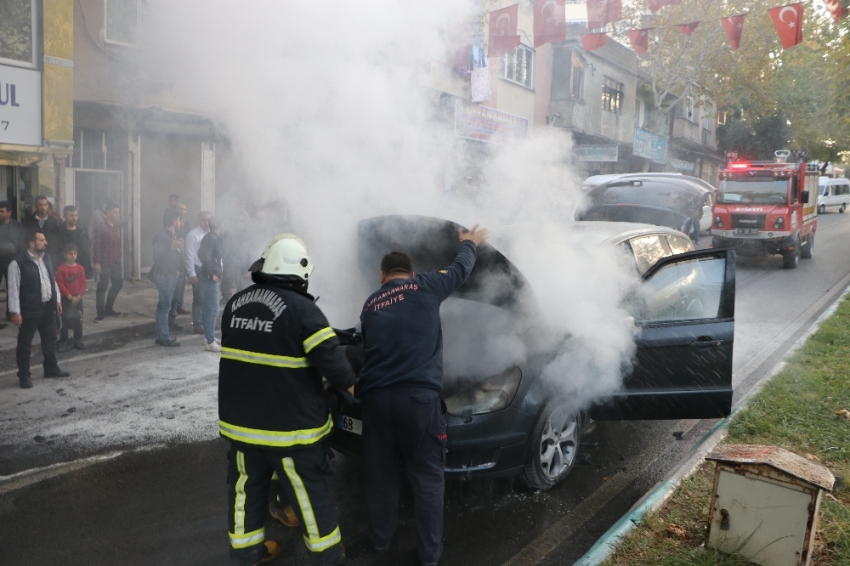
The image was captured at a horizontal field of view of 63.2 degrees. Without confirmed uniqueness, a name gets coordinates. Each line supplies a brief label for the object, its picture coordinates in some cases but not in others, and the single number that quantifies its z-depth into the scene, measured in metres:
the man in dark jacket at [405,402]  3.28
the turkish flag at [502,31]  9.39
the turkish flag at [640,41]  13.80
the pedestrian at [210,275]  7.83
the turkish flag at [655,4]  9.73
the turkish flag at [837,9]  8.09
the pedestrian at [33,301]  6.29
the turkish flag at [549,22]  10.11
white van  38.56
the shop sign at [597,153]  17.48
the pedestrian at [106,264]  9.11
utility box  3.08
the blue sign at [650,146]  26.84
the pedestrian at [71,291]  7.58
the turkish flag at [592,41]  12.16
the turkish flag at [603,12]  10.23
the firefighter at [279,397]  2.99
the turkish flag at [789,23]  9.91
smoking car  3.80
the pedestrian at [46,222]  8.65
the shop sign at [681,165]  34.20
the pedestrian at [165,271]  7.99
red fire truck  14.76
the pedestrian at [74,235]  8.56
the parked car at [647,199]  11.94
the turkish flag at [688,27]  11.78
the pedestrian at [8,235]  8.35
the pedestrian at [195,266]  8.45
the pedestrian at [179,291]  8.66
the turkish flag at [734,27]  11.23
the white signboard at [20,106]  9.81
